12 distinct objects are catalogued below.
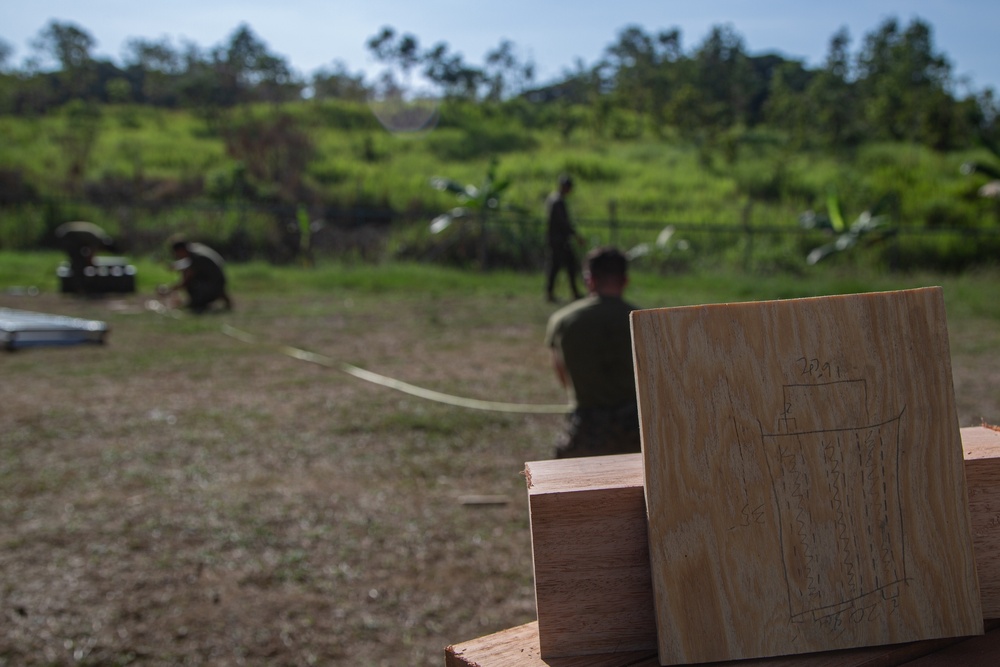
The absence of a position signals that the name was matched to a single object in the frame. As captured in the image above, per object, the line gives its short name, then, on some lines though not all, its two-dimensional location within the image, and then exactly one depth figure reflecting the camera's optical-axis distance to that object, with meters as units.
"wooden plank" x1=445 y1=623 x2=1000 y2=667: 0.95
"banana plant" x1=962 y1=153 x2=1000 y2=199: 15.54
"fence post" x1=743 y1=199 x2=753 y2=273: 17.31
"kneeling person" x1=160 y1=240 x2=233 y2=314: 11.00
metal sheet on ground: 8.55
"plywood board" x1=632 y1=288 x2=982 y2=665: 0.94
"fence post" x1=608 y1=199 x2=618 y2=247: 17.14
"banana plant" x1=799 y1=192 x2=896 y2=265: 16.89
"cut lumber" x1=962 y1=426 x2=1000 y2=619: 1.02
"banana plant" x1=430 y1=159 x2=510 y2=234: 16.34
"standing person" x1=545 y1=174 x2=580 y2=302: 12.21
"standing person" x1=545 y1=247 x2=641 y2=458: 3.96
